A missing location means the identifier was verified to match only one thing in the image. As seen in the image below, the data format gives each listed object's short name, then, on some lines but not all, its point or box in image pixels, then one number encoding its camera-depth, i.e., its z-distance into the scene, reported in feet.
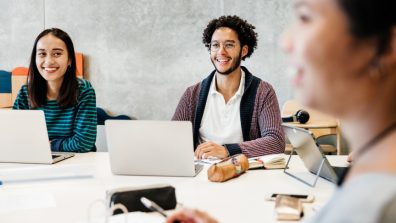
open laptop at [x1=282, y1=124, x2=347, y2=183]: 5.20
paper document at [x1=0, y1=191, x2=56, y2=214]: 4.49
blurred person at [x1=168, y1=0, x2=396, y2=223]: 1.60
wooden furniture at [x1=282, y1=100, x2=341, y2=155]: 12.38
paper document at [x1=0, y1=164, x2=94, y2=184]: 5.61
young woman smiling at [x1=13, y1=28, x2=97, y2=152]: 7.67
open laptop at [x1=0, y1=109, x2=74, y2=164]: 6.15
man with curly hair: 7.89
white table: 4.20
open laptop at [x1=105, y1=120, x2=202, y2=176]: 5.48
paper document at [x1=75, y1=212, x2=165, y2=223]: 3.84
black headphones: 12.36
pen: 3.87
